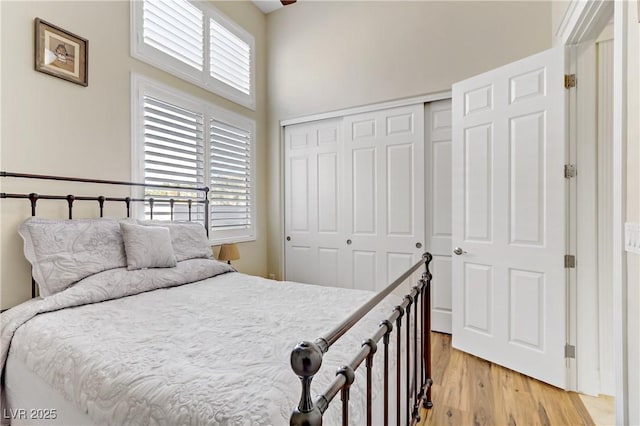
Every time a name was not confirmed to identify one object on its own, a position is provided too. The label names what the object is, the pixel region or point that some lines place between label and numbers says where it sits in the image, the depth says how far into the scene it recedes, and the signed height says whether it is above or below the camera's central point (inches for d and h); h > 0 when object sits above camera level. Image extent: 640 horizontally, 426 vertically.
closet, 124.1 +7.4
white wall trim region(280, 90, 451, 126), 122.3 +44.4
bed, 33.5 -18.9
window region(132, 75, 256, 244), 106.1 +22.1
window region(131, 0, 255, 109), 106.9 +64.2
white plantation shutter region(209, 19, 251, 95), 133.9 +68.2
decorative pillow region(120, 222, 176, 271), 79.7 -8.7
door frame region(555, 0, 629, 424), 50.8 +0.8
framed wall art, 80.6 +41.8
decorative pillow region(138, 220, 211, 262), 95.2 -8.1
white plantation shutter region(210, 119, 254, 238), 133.6 +14.3
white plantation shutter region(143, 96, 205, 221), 107.4 +21.4
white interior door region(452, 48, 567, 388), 85.0 -0.8
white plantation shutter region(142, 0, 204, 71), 108.3 +65.9
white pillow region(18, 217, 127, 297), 68.0 -8.6
